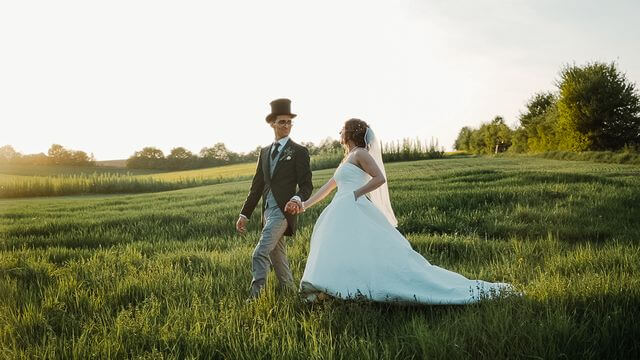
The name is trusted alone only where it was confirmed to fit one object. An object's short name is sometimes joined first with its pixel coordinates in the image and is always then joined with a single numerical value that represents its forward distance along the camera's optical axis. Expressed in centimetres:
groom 526
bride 457
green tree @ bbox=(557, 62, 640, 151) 3800
